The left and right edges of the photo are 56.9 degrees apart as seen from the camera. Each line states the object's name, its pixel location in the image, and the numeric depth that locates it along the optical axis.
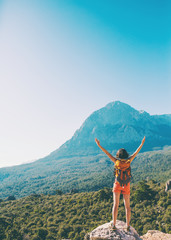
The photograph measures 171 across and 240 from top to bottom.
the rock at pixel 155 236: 10.16
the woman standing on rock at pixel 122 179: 5.84
